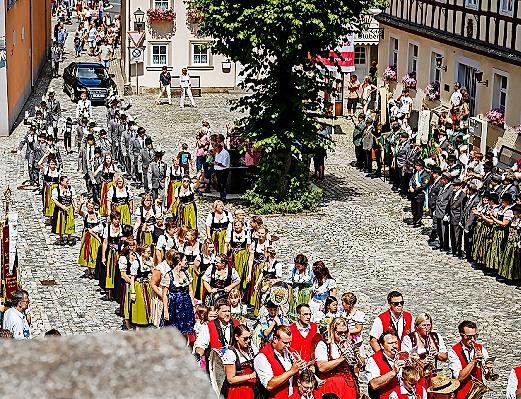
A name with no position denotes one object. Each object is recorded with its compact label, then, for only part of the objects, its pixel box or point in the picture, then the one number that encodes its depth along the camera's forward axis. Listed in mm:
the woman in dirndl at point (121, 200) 16547
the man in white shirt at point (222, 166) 20138
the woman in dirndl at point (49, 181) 17828
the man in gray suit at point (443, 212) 16422
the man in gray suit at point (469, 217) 15773
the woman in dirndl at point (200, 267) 12648
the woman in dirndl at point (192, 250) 12695
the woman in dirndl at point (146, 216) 14664
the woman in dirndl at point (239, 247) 13266
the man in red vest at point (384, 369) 7938
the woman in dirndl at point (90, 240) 14867
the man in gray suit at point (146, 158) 20516
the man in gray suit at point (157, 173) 19703
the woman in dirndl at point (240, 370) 8039
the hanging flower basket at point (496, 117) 23641
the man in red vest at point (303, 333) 8734
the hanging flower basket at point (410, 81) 29797
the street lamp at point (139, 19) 35344
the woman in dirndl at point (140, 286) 12227
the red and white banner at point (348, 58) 28578
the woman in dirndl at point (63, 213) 16916
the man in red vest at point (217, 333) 8516
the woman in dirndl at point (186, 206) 17406
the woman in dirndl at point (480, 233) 15430
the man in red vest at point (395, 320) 9133
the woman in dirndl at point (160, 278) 11469
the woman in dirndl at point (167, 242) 12980
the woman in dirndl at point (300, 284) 11398
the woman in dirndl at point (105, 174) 17984
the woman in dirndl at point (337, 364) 8281
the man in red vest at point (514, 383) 8102
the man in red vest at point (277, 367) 7801
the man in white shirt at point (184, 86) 33375
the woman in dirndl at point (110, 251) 13695
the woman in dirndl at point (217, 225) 14203
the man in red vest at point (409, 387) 7824
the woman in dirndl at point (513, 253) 14633
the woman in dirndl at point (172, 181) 18216
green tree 18281
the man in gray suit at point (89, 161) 19781
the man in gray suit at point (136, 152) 21266
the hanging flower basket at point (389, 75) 31328
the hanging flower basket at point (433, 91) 27969
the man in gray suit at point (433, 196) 17031
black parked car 33562
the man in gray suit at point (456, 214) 16156
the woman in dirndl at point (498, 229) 14930
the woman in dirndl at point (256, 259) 12984
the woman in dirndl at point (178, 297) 11383
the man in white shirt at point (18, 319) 9914
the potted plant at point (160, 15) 35438
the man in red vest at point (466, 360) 8445
